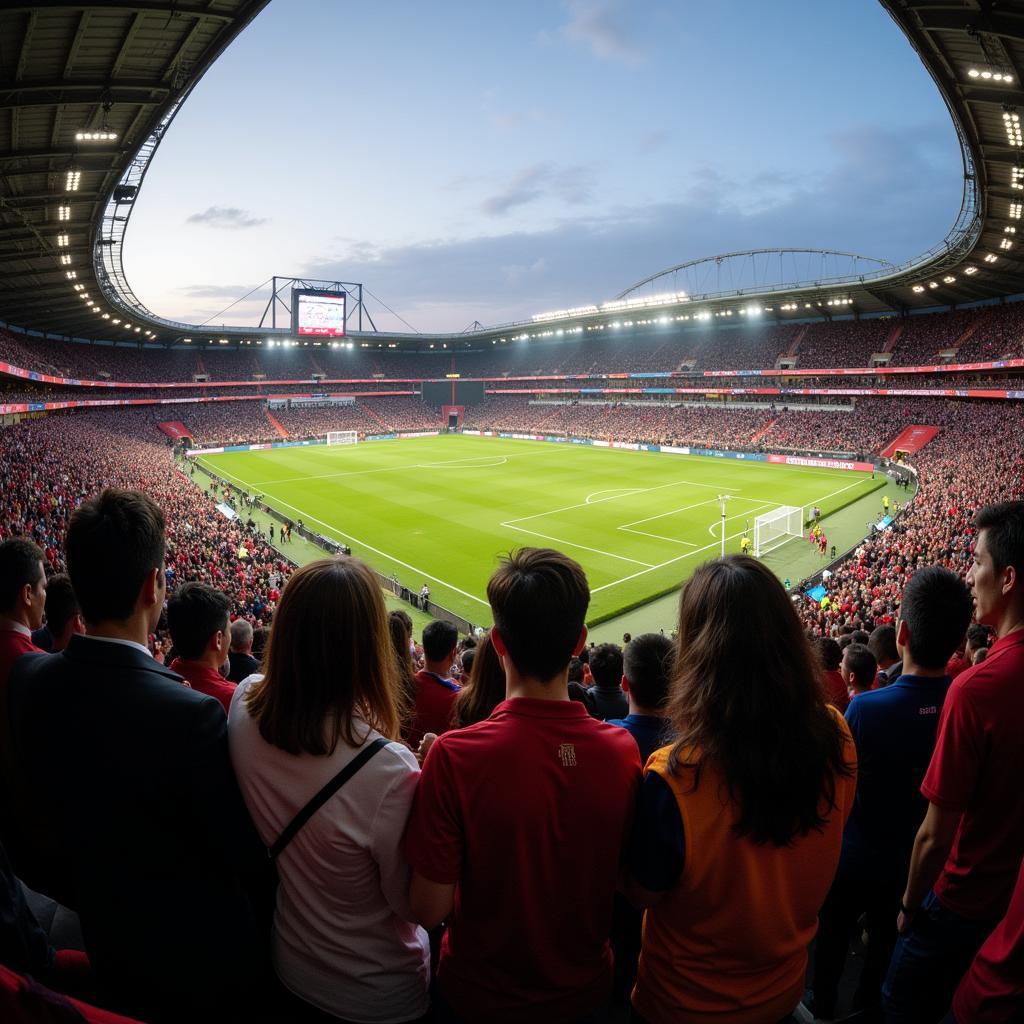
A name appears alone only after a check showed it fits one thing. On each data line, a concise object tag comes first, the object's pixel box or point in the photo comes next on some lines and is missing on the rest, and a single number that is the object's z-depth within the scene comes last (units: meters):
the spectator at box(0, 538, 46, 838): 3.49
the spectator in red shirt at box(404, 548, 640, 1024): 2.16
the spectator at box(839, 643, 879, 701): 6.25
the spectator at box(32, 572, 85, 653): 5.11
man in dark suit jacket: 2.15
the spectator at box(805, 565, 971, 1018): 3.57
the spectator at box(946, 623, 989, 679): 7.56
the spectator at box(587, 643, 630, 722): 5.59
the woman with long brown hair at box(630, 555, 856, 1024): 2.22
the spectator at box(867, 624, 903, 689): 7.27
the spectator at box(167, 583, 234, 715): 4.11
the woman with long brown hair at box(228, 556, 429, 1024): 2.20
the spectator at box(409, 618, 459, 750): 5.07
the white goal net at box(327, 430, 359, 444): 74.25
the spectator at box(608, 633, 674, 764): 3.54
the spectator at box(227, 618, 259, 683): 7.02
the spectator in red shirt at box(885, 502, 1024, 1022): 2.90
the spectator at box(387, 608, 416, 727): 4.72
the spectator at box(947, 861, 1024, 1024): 2.22
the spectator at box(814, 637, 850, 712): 6.41
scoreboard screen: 78.50
